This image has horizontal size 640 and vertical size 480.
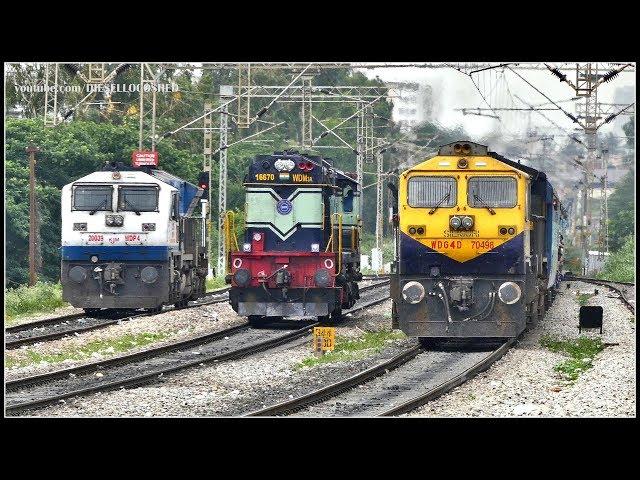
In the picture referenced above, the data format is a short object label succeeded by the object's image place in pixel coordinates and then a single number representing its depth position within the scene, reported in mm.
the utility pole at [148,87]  31817
